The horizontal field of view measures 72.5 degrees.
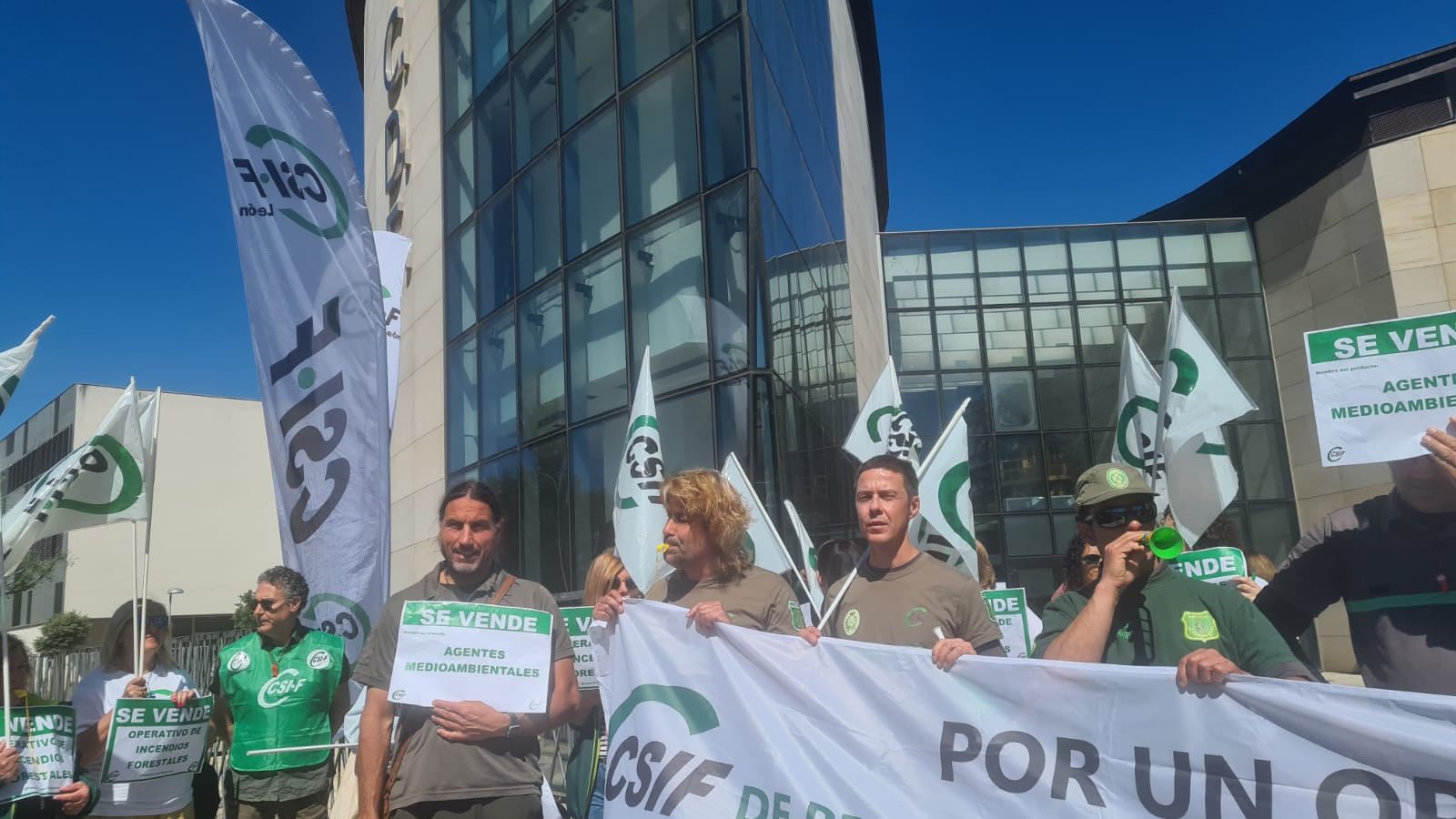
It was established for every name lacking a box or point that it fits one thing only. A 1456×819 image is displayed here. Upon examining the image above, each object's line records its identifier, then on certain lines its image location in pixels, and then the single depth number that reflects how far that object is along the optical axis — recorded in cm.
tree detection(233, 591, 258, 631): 2965
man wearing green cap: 271
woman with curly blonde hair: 352
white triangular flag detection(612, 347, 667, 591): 629
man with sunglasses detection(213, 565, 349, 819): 432
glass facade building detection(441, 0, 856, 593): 1073
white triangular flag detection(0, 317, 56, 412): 403
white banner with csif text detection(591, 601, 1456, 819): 228
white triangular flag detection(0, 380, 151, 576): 455
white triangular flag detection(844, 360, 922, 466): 777
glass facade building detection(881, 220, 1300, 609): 2169
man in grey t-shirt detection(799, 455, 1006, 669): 311
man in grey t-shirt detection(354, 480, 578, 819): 306
